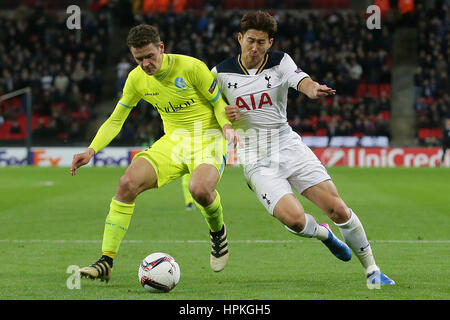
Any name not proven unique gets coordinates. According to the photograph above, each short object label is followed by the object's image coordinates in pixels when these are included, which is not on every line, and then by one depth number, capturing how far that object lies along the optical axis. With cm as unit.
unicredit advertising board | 4953
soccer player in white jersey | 1237
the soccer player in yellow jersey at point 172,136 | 1275
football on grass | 1173
